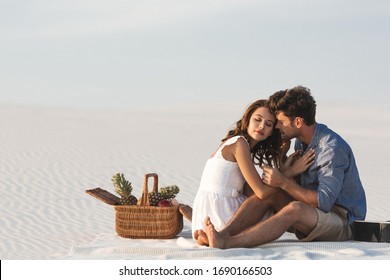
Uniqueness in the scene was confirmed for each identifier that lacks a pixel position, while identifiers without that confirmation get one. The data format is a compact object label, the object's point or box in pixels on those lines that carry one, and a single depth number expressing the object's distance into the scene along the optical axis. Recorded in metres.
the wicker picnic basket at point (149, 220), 15.25
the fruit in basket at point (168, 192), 15.61
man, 13.14
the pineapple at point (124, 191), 15.65
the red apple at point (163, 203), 15.41
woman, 13.63
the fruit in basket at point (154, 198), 15.49
